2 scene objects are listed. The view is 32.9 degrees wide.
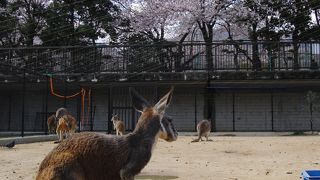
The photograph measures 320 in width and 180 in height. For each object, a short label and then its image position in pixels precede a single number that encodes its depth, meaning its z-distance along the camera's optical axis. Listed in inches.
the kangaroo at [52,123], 932.0
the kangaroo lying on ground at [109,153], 189.0
